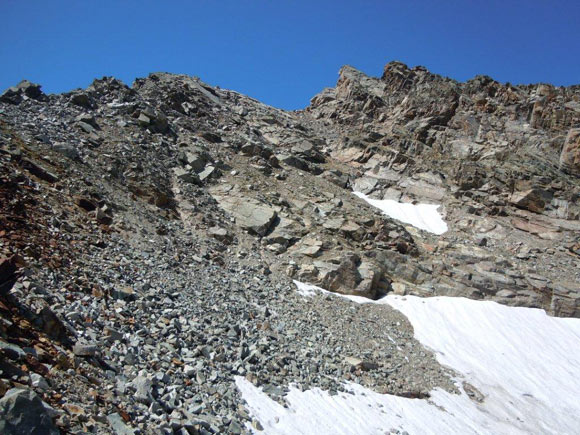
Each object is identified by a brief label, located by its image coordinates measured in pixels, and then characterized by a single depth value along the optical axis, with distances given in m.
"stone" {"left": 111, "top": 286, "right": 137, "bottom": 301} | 11.76
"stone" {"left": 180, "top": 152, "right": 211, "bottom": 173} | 28.45
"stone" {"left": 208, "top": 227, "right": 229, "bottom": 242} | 22.06
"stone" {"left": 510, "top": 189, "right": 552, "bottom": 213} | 36.56
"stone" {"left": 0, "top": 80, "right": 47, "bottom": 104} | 23.61
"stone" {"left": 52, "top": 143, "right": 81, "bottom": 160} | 19.86
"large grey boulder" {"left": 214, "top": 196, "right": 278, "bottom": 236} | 24.23
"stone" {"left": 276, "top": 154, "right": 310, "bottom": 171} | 36.16
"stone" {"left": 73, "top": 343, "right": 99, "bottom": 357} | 8.07
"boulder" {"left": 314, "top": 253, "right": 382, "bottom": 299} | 21.75
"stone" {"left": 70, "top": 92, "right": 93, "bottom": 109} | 27.50
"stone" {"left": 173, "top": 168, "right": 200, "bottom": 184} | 26.44
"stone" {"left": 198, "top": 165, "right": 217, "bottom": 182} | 27.98
